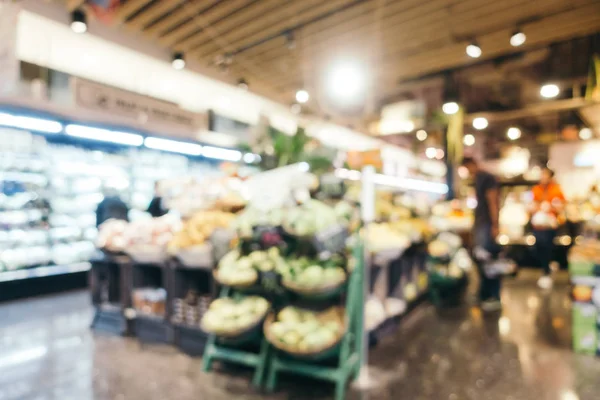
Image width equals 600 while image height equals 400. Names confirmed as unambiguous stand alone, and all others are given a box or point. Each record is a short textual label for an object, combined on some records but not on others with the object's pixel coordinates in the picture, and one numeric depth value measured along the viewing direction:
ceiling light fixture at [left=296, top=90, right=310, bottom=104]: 7.48
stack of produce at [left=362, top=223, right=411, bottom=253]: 3.87
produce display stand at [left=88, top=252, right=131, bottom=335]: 4.25
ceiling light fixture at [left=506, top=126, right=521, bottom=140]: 10.67
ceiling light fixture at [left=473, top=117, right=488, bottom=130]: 8.62
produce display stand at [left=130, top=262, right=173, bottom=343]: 3.92
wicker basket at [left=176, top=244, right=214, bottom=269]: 3.61
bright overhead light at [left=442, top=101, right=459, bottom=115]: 7.09
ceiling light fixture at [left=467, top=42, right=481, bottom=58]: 5.48
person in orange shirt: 7.40
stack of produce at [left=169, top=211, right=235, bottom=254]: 3.68
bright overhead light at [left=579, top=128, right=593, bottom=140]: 10.38
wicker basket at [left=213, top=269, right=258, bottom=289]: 3.08
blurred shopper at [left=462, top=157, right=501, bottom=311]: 5.55
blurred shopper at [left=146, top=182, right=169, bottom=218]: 5.04
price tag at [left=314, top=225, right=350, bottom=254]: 2.81
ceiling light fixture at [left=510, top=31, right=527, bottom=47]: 5.02
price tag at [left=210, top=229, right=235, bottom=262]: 3.57
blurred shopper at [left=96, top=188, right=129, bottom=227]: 5.34
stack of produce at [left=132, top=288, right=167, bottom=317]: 4.05
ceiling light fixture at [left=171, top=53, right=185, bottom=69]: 6.39
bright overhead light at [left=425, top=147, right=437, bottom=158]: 14.03
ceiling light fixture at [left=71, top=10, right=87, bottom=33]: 4.90
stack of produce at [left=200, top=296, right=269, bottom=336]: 3.01
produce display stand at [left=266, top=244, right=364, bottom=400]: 2.86
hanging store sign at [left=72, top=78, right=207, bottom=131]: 5.44
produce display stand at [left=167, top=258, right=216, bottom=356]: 3.68
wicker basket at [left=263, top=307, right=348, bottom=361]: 2.76
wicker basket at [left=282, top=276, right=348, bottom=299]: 2.80
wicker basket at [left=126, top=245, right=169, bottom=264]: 3.97
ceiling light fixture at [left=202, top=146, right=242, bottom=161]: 7.80
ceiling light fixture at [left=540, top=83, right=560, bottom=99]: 6.89
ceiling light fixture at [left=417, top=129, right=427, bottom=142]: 11.19
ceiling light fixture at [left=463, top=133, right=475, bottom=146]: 11.80
